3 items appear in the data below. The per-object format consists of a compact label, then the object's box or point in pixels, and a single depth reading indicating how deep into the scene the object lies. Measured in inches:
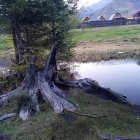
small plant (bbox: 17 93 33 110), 256.7
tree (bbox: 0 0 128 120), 272.8
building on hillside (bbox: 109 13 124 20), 1561.7
